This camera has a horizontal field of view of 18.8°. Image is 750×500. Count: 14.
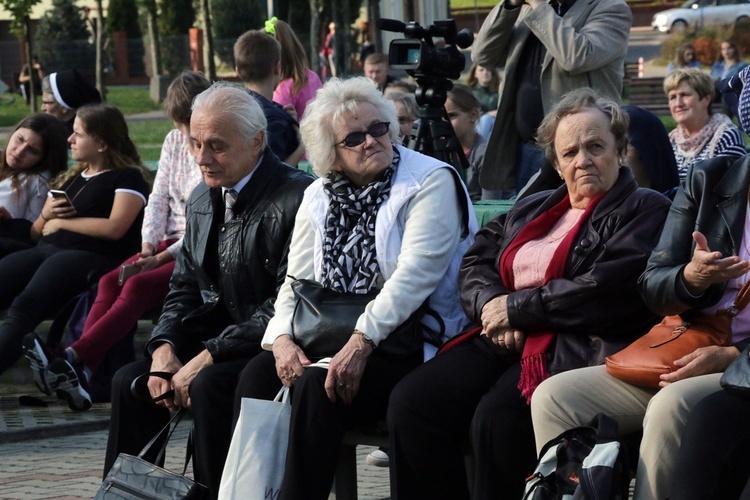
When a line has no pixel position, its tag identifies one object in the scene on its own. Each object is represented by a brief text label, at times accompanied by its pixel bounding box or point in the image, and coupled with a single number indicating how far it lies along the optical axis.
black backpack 5.98
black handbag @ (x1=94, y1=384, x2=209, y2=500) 7.62
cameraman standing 10.83
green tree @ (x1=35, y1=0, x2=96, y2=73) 65.29
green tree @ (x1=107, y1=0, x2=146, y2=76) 70.68
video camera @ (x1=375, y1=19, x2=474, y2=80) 12.01
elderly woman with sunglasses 7.33
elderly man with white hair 8.37
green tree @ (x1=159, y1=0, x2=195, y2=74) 66.79
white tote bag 7.33
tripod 12.25
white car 52.77
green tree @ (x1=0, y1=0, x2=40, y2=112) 46.08
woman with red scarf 6.86
